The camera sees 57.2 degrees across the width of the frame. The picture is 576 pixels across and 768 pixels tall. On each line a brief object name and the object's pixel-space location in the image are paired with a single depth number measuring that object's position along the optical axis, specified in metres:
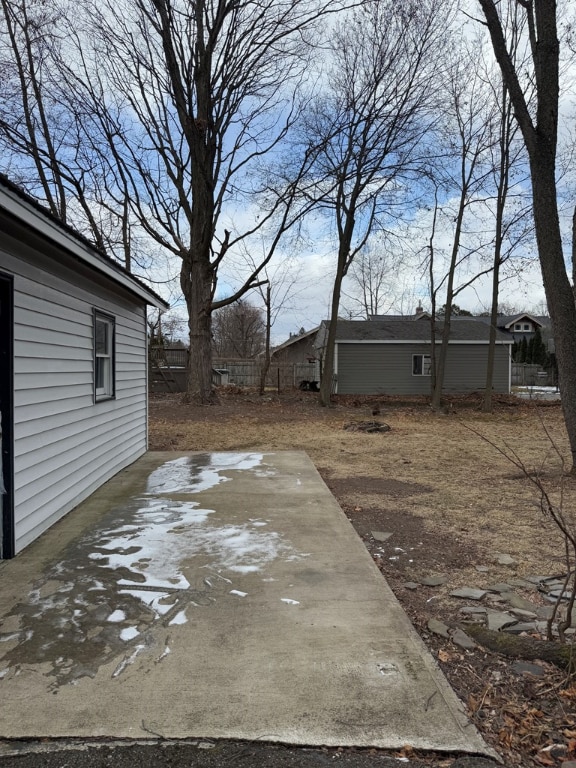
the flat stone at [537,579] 3.78
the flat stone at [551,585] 3.67
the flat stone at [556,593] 3.54
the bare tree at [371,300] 41.90
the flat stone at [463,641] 2.81
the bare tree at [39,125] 14.31
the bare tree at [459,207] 17.75
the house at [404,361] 24.81
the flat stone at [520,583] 3.72
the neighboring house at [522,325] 47.19
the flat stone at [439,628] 2.95
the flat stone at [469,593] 3.49
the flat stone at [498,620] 3.04
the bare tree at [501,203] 17.33
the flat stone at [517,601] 3.36
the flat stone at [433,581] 3.75
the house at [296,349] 36.69
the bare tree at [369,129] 17.77
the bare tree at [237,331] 47.44
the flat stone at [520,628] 3.00
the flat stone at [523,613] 3.21
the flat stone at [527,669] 2.51
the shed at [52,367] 3.88
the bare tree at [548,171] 7.05
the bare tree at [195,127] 14.78
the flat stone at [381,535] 4.83
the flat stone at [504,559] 4.18
